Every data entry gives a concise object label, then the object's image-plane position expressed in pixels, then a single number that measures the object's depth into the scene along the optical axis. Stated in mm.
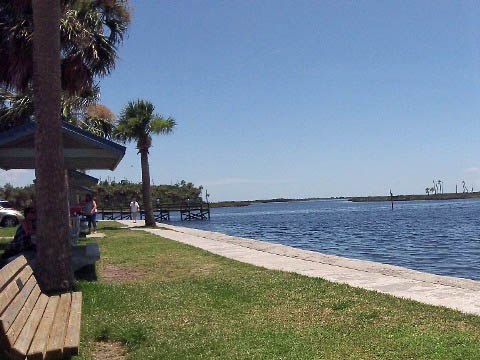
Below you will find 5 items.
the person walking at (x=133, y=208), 41956
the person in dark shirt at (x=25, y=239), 11156
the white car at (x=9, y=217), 32406
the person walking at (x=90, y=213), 26062
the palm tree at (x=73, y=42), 15234
